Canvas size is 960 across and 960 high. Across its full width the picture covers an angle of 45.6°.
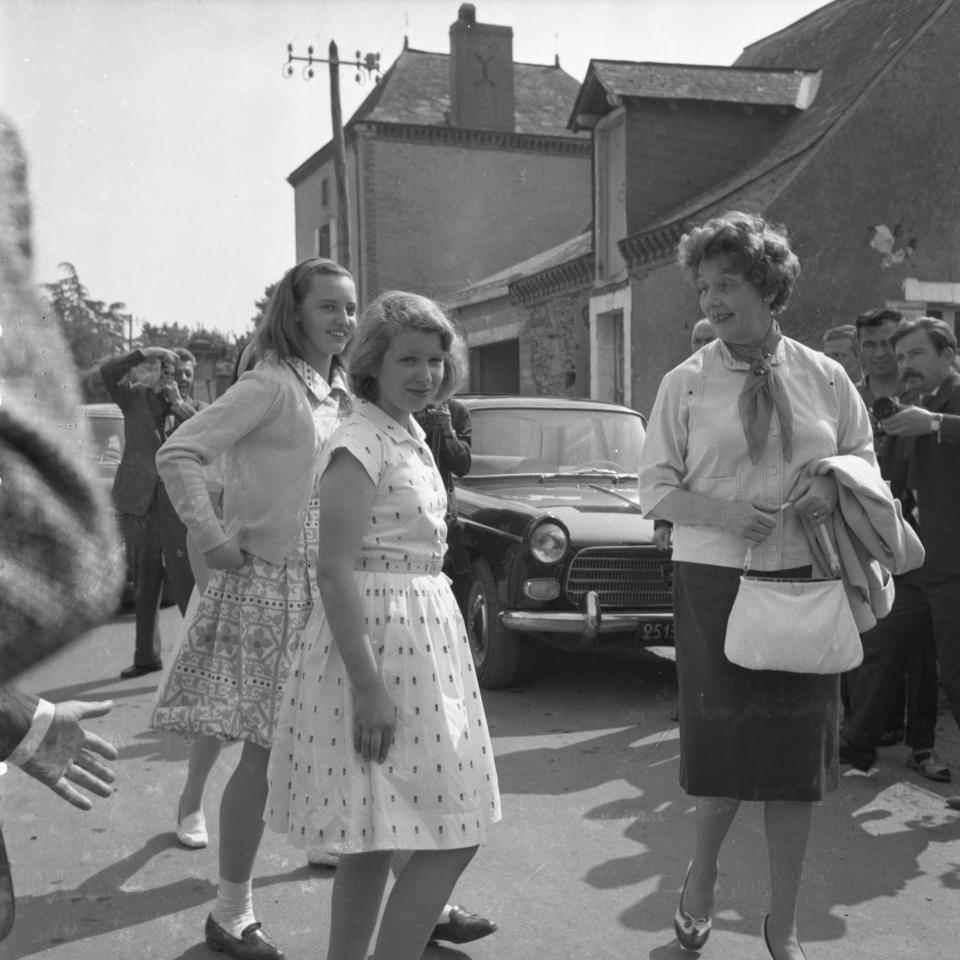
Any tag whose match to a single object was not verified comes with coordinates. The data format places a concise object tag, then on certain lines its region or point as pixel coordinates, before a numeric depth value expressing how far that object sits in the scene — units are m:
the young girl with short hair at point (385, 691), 2.34
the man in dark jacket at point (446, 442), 6.22
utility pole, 21.64
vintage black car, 6.38
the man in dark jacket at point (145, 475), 6.73
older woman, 2.92
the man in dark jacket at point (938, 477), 4.44
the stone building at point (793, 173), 13.39
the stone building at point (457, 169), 29.25
